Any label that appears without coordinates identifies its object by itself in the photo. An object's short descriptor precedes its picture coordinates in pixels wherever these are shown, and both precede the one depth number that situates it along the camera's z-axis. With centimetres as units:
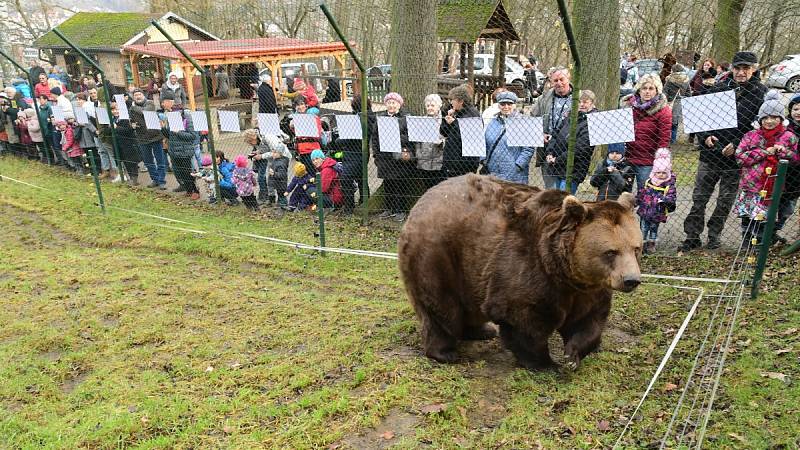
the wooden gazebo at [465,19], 1734
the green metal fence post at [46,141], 1392
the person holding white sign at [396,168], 853
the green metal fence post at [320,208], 746
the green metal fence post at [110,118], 1195
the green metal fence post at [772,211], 495
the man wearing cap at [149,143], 1195
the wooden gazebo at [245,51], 1981
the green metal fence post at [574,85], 590
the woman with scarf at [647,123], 684
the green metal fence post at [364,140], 793
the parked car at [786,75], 1884
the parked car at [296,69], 3031
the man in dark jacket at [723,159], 661
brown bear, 394
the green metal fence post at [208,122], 983
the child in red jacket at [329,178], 920
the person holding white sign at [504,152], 769
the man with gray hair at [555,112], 757
